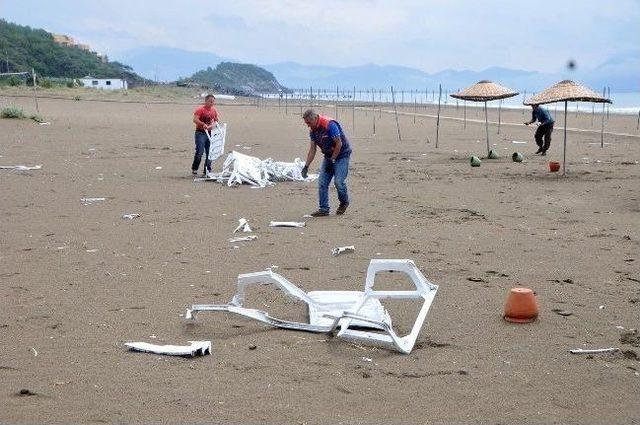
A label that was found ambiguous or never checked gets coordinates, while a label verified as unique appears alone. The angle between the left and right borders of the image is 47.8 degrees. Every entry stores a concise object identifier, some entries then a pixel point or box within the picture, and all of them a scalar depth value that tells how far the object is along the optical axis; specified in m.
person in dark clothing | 19.75
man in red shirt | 14.32
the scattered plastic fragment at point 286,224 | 9.70
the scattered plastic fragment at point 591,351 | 4.96
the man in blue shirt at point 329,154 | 10.20
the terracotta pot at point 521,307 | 5.59
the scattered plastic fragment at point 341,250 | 8.02
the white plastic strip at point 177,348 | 4.79
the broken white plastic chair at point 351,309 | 5.05
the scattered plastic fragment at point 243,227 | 9.36
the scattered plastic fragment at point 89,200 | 11.50
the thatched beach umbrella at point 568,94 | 15.09
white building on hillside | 93.69
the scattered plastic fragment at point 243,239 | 8.74
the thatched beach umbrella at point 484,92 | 20.23
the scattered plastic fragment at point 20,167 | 15.24
